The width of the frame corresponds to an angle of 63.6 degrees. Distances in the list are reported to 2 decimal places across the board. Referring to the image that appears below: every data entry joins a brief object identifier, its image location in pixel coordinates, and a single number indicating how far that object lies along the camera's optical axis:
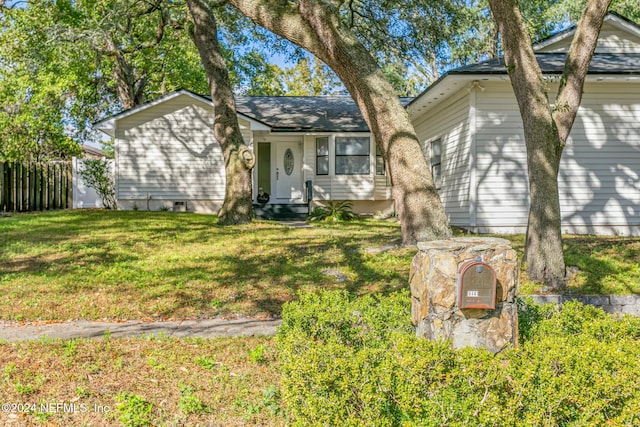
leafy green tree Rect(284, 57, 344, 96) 39.72
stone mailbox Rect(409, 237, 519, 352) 3.32
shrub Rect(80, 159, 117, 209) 19.05
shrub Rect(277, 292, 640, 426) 2.62
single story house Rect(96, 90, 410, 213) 18.34
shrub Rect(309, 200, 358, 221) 16.72
